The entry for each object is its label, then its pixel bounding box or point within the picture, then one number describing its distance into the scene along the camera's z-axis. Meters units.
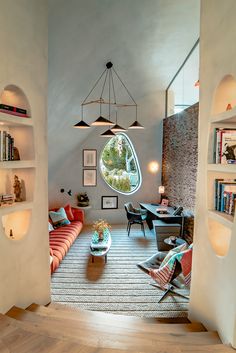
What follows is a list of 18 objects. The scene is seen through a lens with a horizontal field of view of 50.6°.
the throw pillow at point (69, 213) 7.71
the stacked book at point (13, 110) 2.33
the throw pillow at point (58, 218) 7.05
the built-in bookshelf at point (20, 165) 2.53
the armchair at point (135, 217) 7.27
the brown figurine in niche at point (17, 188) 2.72
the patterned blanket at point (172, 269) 3.54
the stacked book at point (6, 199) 2.45
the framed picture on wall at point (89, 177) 8.55
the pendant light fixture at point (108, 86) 5.56
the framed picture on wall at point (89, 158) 8.51
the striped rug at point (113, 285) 3.74
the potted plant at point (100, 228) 5.87
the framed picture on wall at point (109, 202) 8.64
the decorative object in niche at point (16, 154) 2.62
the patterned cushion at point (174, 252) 4.10
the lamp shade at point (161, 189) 8.40
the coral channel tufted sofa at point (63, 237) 5.15
